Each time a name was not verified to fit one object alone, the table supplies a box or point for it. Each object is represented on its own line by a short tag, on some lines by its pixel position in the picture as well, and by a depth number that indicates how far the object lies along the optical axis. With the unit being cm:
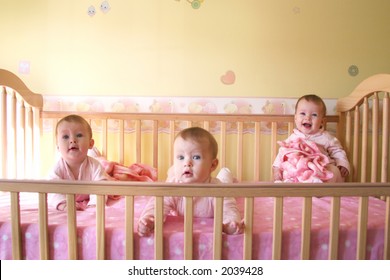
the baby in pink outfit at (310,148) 151
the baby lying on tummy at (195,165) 104
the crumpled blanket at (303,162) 147
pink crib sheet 93
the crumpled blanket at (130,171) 156
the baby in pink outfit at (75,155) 127
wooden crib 85
